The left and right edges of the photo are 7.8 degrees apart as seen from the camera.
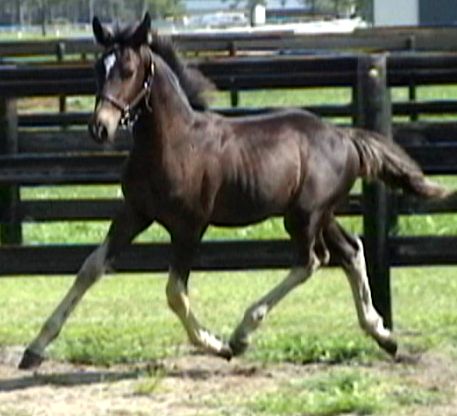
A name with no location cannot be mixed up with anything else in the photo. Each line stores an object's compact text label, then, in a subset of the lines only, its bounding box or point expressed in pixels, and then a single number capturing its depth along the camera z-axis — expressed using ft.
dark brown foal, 56.71
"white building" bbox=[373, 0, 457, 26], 372.80
